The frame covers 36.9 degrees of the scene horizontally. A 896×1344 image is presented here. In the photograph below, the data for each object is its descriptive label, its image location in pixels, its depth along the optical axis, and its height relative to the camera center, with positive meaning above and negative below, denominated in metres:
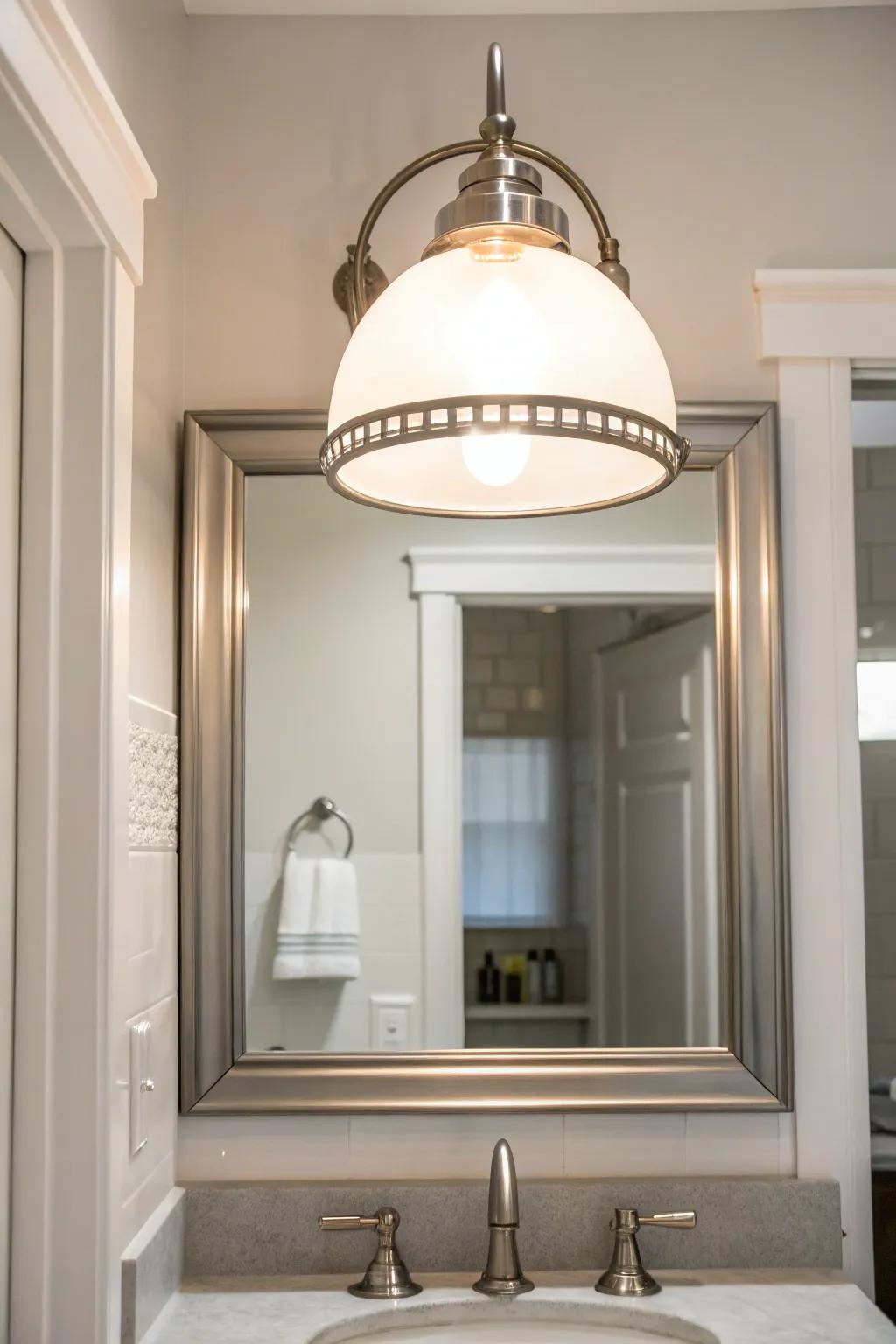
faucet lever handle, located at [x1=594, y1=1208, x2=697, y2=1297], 1.50 -0.52
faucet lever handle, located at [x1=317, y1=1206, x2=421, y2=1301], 1.50 -0.52
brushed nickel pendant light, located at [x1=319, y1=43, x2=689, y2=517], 1.04 +0.35
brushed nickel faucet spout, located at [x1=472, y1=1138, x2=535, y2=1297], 1.50 -0.49
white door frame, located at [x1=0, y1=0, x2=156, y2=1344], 1.22 +0.05
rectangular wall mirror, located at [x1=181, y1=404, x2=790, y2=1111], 1.65 +0.00
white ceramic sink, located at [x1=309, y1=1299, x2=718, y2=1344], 1.45 -0.58
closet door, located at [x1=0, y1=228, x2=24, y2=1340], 1.21 +0.15
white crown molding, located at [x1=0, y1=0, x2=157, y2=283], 1.02 +0.57
